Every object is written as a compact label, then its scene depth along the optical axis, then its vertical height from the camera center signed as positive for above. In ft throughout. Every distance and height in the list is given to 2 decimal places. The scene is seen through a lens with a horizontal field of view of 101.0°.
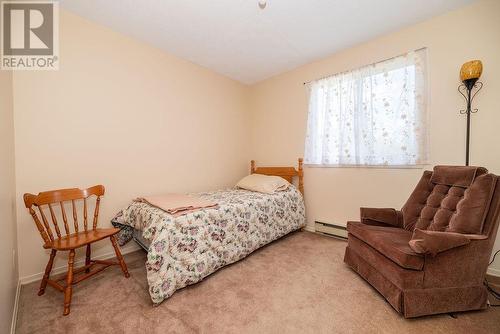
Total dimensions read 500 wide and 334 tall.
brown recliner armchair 4.46 -2.01
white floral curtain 7.27 +2.00
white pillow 9.37 -0.91
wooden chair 5.01 -1.99
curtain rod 7.19 +4.10
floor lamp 5.85 +2.49
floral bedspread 5.26 -2.19
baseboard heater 9.14 -2.96
